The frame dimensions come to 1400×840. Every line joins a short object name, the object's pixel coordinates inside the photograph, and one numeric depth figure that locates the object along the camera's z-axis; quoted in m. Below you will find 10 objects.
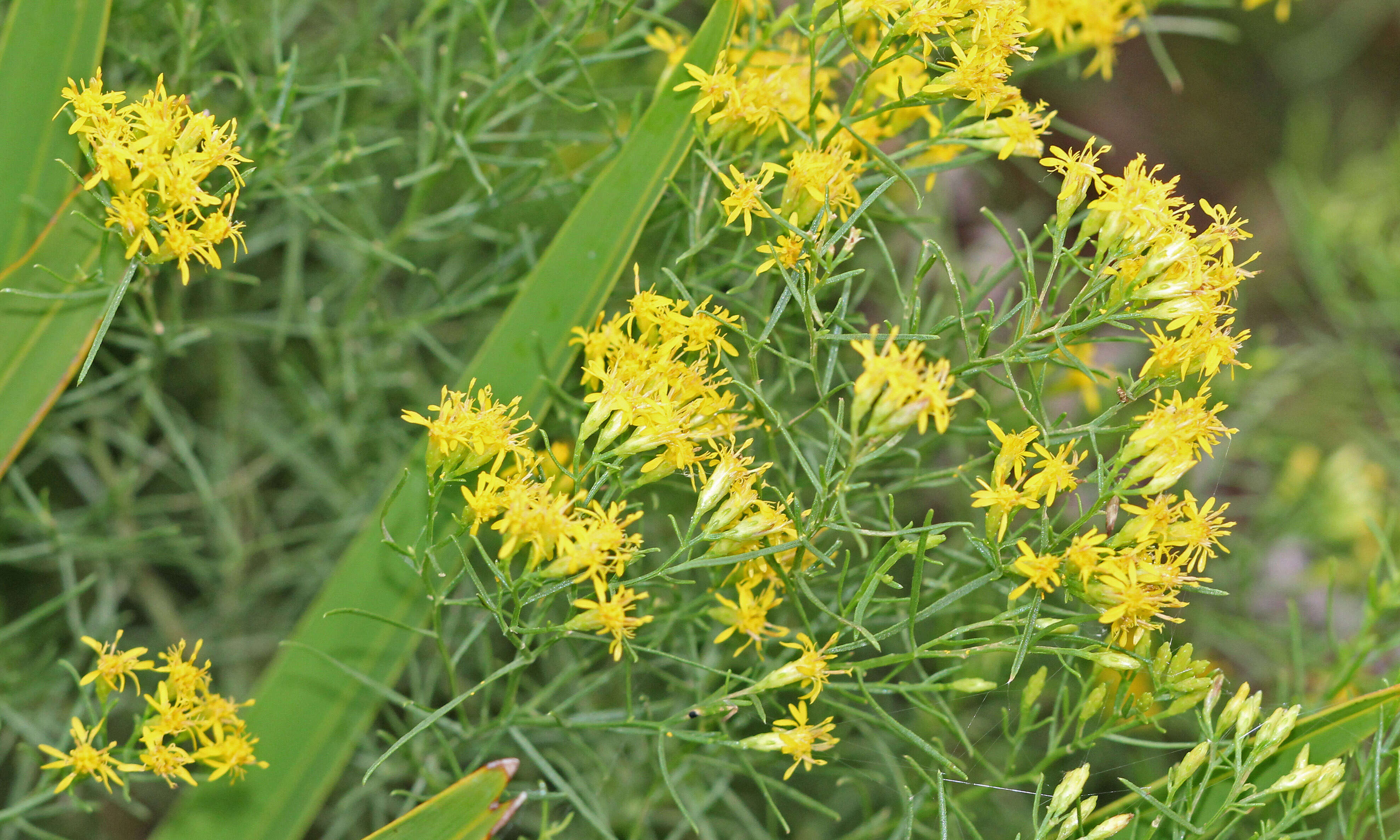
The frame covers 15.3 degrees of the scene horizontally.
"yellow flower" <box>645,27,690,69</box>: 0.62
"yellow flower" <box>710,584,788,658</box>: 0.60
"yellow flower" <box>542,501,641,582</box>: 0.58
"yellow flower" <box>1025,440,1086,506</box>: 0.58
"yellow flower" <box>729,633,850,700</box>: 0.59
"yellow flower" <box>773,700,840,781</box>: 0.59
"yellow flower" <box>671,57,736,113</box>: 0.60
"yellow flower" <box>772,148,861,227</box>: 0.60
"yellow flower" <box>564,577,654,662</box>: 0.59
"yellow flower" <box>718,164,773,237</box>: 0.60
